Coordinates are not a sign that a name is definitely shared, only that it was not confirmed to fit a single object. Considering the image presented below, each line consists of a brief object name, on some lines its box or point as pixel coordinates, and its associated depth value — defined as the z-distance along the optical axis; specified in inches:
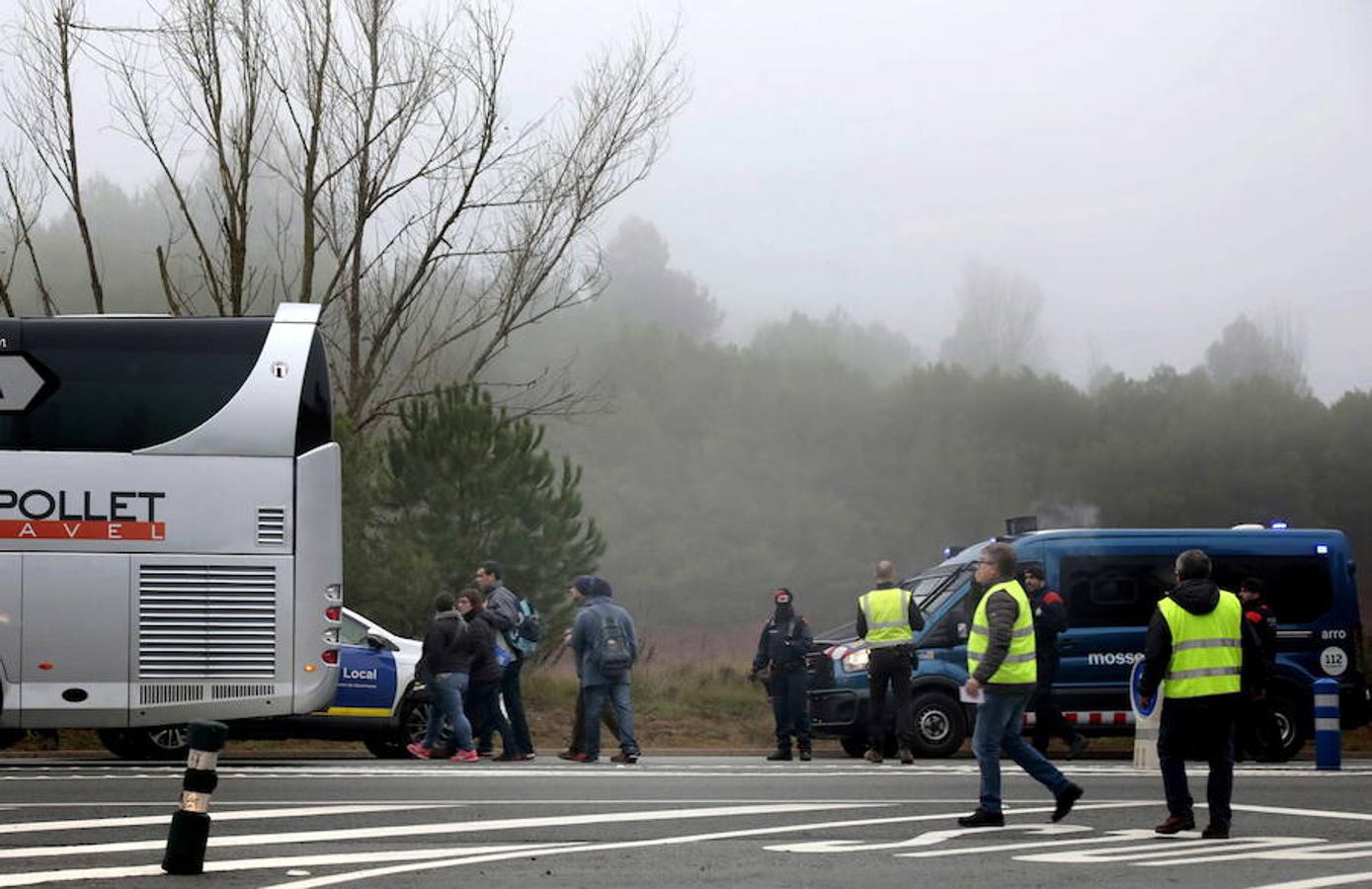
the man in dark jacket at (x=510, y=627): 830.5
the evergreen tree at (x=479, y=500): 1289.4
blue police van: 901.2
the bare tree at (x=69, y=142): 1315.2
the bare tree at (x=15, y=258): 1250.6
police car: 831.1
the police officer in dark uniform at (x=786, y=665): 878.4
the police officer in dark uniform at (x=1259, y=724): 810.8
